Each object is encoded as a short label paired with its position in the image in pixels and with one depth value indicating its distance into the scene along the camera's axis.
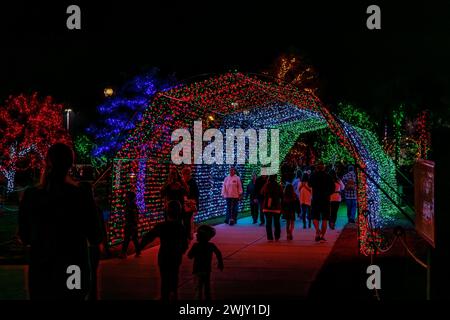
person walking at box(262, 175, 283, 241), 15.44
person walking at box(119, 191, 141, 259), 12.66
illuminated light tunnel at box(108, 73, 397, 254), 13.93
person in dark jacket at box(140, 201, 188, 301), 7.47
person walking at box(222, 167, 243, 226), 20.06
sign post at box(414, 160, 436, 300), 5.93
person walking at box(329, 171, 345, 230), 18.92
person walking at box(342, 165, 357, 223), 19.67
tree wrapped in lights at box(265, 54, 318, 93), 46.88
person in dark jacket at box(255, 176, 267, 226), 19.77
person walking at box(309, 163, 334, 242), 15.30
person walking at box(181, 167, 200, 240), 14.80
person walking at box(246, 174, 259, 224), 21.31
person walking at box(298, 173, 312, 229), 19.23
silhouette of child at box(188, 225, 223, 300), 7.71
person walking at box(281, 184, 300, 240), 15.84
